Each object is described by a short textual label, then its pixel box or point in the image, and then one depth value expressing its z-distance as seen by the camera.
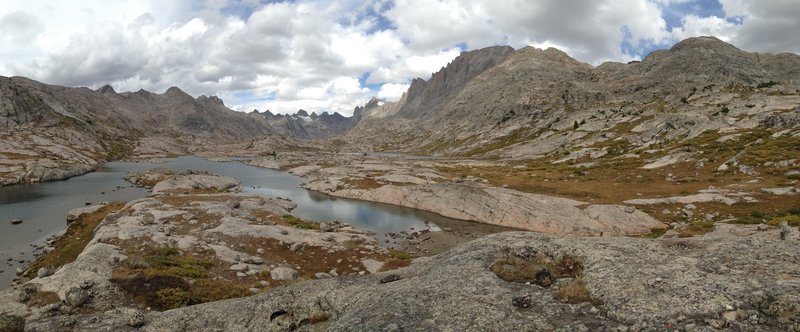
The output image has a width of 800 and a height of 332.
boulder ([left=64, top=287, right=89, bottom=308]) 22.45
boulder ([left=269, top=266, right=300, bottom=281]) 36.69
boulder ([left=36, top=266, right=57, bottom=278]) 31.14
